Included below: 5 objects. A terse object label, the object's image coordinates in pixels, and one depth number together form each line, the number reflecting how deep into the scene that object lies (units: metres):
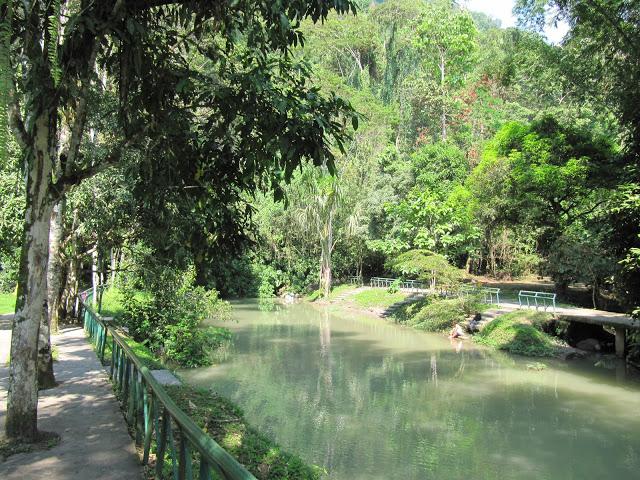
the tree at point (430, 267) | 23.77
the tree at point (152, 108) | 3.84
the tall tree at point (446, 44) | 42.62
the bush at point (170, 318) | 14.59
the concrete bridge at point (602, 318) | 17.08
